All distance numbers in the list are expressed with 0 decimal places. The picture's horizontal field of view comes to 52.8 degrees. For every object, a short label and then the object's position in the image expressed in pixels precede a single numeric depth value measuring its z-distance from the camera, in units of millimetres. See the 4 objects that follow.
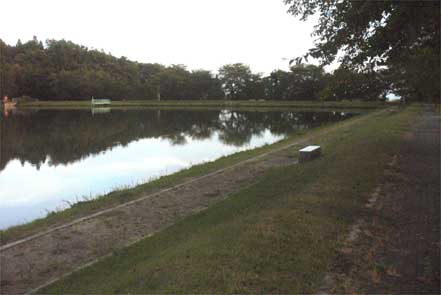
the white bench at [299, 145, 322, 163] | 12562
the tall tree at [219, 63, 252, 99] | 94125
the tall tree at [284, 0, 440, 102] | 4273
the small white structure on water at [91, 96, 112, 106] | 87062
